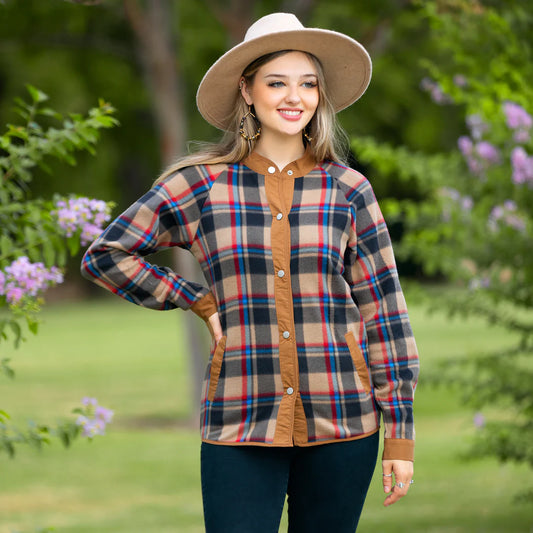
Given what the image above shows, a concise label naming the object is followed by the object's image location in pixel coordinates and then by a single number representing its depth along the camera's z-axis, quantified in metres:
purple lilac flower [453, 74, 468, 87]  12.70
